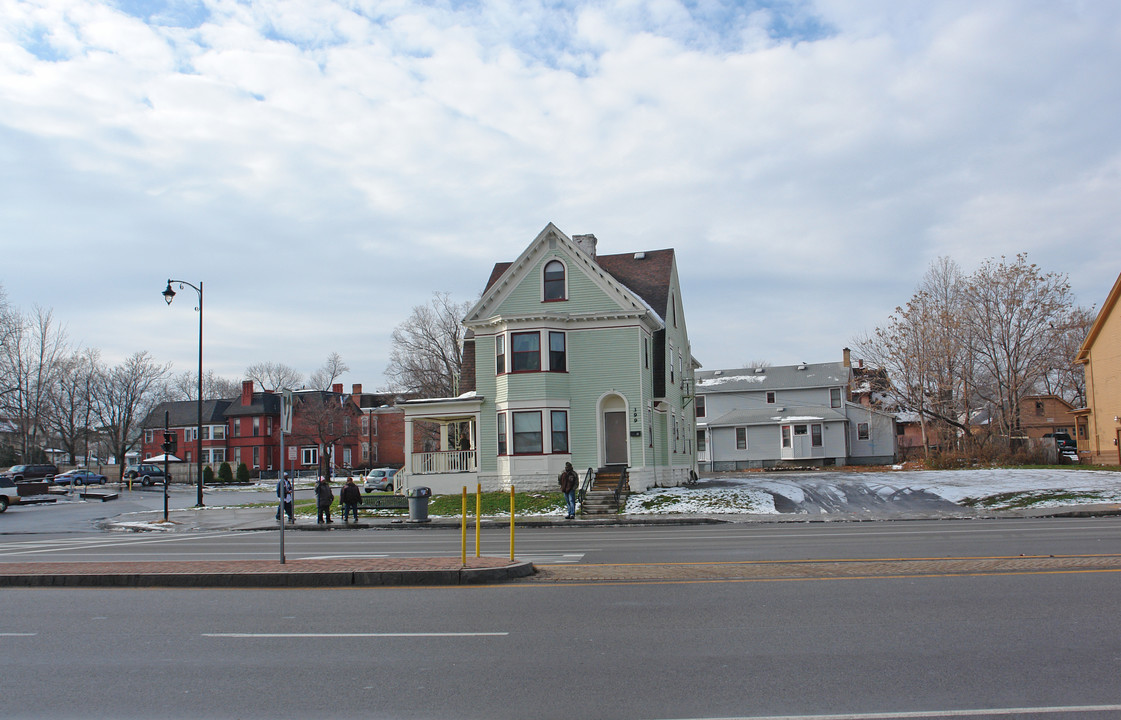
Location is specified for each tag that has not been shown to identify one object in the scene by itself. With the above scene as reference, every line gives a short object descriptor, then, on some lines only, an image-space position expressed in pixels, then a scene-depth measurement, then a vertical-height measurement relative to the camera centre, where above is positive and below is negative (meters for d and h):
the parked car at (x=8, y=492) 41.56 -1.78
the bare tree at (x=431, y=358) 65.88 +6.99
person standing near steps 29.19 -1.34
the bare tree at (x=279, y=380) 111.75 +9.55
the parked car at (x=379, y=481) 52.34 -1.85
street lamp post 38.06 +6.84
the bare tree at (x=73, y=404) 81.00 +5.19
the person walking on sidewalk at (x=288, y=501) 30.57 -1.69
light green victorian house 34.97 +2.57
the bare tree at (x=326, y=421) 82.00 +2.97
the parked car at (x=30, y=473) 64.81 -0.99
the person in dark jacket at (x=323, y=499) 29.97 -1.59
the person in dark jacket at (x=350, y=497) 30.08 -1.56
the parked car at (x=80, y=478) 68.04 -1.55
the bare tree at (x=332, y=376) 104.50 +9.12
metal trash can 29.89 -1.88
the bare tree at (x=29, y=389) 72.81 +6.22
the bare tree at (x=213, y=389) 129.38 +10.22
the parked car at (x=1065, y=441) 63.88 -0.62
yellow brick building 46.34 +2.62
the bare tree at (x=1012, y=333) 49.03 +5.79
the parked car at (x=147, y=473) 69.69 -1.34
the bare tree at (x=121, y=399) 86.56 +5.83
